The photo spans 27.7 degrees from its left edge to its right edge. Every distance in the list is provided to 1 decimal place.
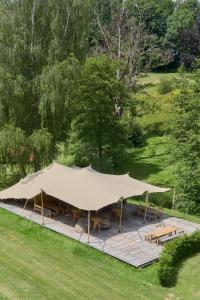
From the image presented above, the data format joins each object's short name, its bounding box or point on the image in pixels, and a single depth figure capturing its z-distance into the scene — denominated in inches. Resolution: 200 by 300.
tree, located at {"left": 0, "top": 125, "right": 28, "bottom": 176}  936.3
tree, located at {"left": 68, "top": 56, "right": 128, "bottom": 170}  1127.0
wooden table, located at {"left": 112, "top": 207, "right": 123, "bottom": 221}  780.6
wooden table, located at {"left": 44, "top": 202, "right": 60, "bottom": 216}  816.3
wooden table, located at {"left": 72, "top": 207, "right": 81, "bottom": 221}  776.1
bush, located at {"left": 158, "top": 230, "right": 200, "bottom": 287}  569.9
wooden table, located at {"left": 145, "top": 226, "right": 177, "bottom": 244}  693.0
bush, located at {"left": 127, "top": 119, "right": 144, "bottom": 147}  1658.5
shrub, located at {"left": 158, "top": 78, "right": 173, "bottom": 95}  2268.7
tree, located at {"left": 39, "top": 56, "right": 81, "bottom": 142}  944.9
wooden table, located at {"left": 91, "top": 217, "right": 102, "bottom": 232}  727.8
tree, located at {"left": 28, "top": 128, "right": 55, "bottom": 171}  954.7
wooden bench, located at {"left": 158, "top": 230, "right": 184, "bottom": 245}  698.9
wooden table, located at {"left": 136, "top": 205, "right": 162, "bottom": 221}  823.1
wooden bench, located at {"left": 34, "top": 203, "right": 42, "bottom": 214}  829.8
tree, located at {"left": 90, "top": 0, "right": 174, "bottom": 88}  1552.7
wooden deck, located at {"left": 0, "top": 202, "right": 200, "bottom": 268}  645.9
